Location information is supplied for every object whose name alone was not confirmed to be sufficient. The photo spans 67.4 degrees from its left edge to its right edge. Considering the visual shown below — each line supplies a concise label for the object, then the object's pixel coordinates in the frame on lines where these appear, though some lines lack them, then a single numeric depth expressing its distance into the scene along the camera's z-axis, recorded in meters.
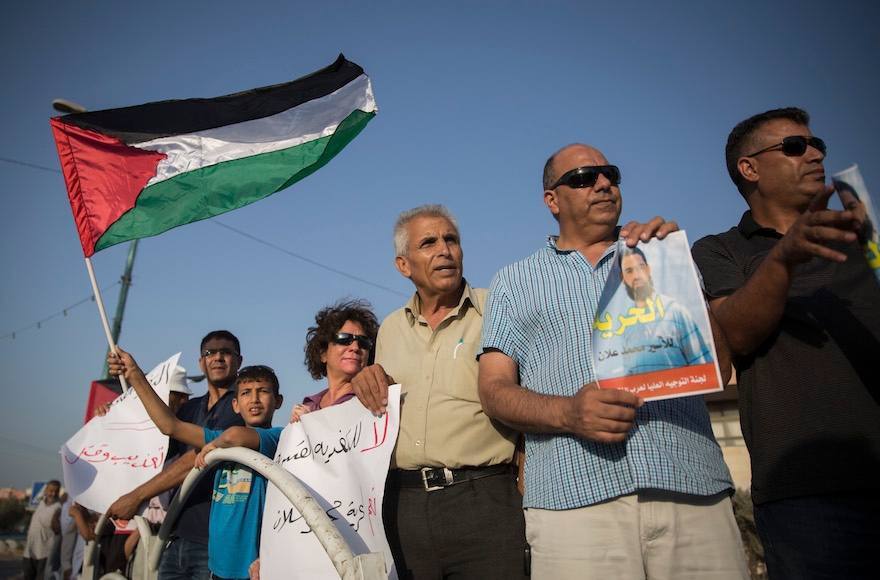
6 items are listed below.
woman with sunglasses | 3.70
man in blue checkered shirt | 2.11
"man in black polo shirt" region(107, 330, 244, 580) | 3.84
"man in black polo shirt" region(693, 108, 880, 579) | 2.02
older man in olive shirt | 2.62
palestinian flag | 4.84
